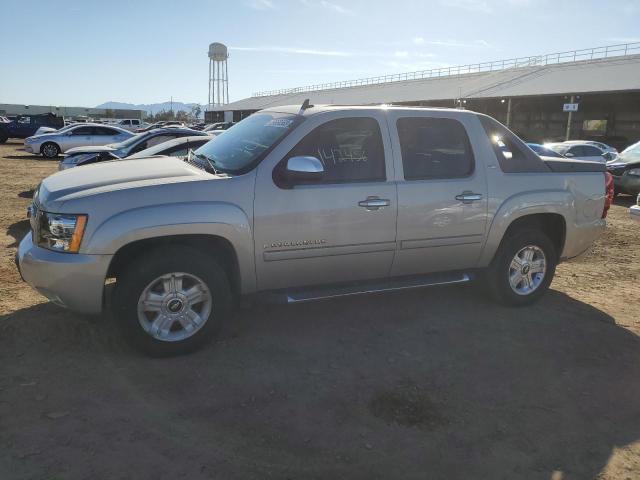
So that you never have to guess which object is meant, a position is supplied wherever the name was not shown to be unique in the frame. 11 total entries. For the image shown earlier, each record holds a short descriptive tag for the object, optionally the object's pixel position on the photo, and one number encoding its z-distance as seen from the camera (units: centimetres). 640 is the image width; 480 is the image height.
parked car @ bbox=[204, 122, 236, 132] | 3682
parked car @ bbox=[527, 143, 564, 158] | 1464
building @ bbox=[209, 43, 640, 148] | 3419
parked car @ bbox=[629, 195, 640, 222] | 673
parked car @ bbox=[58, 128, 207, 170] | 1082
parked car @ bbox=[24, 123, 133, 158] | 2106
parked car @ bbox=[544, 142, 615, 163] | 1752
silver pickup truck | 371
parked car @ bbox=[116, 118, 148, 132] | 4806
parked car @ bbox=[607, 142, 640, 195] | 1288
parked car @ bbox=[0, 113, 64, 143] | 3269
